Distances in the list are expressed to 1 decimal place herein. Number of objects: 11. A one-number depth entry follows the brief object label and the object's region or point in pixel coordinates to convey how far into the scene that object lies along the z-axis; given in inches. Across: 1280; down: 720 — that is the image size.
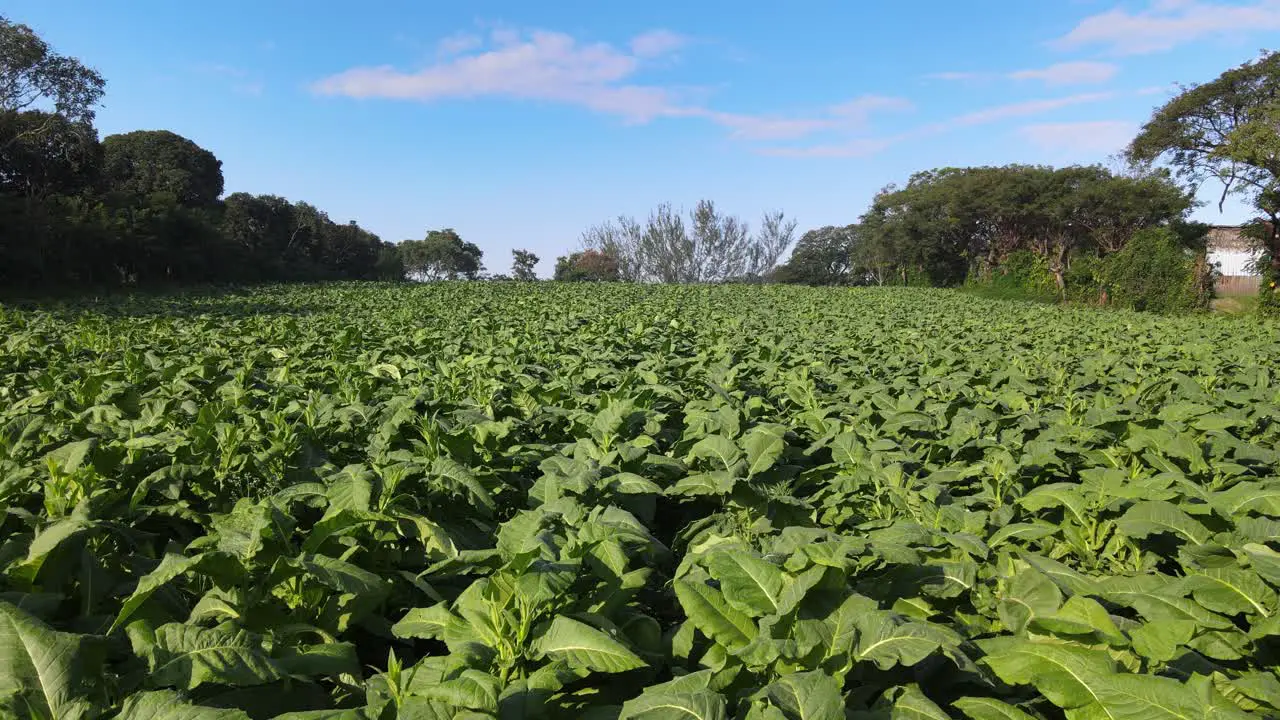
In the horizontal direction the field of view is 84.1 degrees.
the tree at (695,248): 3093.0
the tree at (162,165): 1925.4
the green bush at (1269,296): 1012.2
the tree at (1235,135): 1133.1
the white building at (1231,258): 2010.3
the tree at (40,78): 1230.9
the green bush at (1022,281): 1642.5
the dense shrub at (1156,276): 1152.2
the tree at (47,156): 1248.2
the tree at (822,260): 3720.5
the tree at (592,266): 3106.5
